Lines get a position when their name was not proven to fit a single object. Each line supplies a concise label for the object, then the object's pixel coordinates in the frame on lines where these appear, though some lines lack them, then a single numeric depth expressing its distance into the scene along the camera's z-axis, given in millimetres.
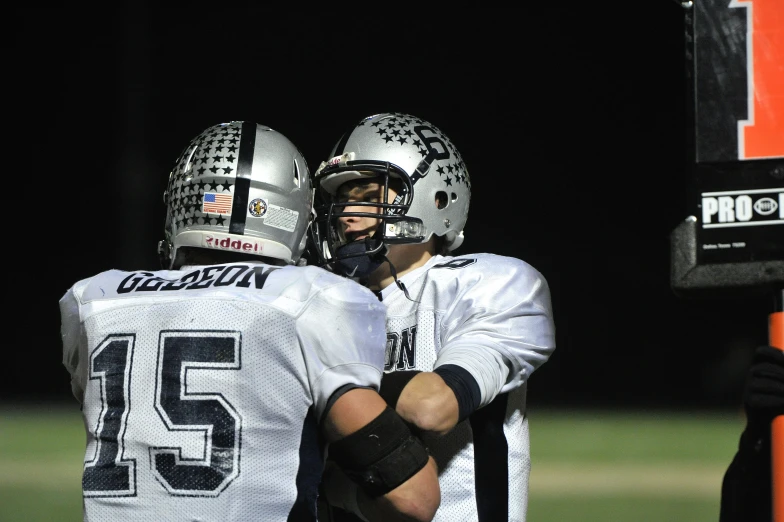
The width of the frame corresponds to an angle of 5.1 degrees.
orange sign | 16335
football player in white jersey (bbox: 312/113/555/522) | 16642
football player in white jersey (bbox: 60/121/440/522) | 16323
